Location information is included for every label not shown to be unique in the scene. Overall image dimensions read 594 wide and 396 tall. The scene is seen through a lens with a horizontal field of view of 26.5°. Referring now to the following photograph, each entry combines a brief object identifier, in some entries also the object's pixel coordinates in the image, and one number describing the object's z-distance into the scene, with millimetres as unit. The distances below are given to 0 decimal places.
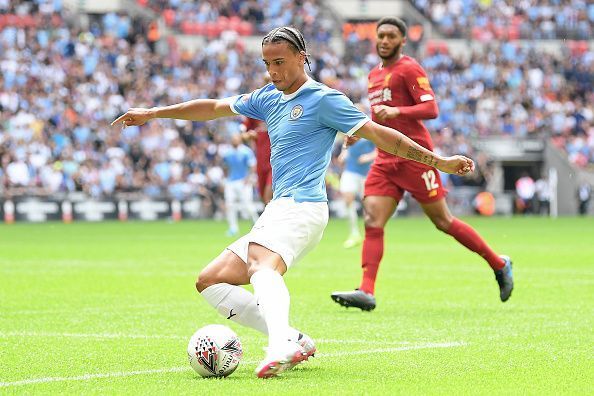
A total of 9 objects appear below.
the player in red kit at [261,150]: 17750
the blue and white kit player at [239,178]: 28500
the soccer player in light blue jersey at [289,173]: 7605
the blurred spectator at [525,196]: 43125
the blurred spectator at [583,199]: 43281
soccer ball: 7430
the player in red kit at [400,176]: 11852
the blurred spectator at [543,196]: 43312
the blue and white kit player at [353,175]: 23531
